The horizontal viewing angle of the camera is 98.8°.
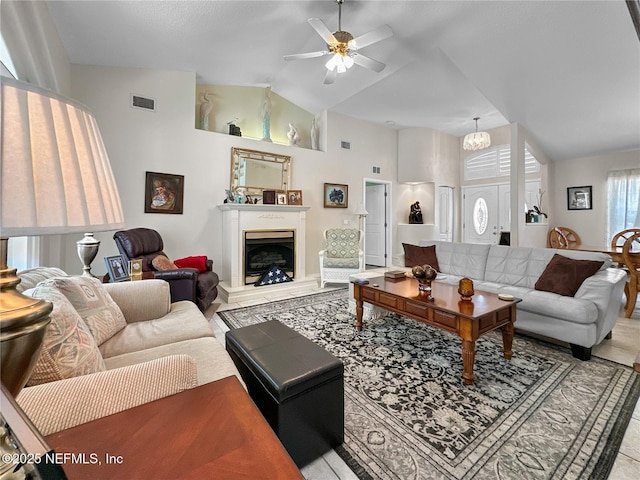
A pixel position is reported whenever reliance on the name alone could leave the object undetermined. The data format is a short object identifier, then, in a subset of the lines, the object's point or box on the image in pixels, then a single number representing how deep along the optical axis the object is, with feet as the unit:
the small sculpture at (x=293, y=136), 17.58
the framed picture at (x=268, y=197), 15.52
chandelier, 17.33
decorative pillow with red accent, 12.13
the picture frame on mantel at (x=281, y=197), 16.15
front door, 22.79
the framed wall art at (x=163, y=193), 12.96
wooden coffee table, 6.38
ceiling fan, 9.24
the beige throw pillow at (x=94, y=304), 4.57
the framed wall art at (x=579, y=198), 18.69
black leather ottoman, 4.02
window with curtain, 16.84
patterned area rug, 4.39
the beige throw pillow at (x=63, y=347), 2.97
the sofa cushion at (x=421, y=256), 13.09
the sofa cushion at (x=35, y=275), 4.14
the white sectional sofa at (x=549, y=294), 7.51
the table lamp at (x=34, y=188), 1.56
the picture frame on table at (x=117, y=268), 9.77
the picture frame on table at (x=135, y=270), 8.25
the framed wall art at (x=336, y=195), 18.95
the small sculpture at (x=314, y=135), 18.93
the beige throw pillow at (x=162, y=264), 10.37
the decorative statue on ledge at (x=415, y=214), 22.67
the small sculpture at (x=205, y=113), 14.83
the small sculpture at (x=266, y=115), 16.34
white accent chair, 15.65
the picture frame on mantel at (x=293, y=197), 16.67
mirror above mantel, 15.43
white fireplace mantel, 13.83
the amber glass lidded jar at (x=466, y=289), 7.36
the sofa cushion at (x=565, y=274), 8.40
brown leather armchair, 9.64
